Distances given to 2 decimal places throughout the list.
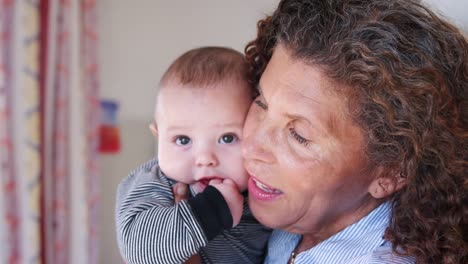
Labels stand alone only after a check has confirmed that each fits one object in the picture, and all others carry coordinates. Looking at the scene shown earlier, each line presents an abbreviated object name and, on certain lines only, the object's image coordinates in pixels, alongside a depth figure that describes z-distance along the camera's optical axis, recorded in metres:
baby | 1.04
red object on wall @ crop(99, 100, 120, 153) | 3.09
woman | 0.90
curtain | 2.32
